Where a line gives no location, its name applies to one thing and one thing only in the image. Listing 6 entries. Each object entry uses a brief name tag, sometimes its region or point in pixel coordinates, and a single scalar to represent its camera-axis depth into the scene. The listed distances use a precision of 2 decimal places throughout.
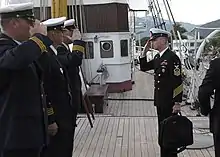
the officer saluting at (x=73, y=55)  4.06
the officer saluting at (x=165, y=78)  4.71
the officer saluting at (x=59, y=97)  3.58
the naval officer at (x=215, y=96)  3.24
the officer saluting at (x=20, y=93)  2.55
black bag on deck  4.55
